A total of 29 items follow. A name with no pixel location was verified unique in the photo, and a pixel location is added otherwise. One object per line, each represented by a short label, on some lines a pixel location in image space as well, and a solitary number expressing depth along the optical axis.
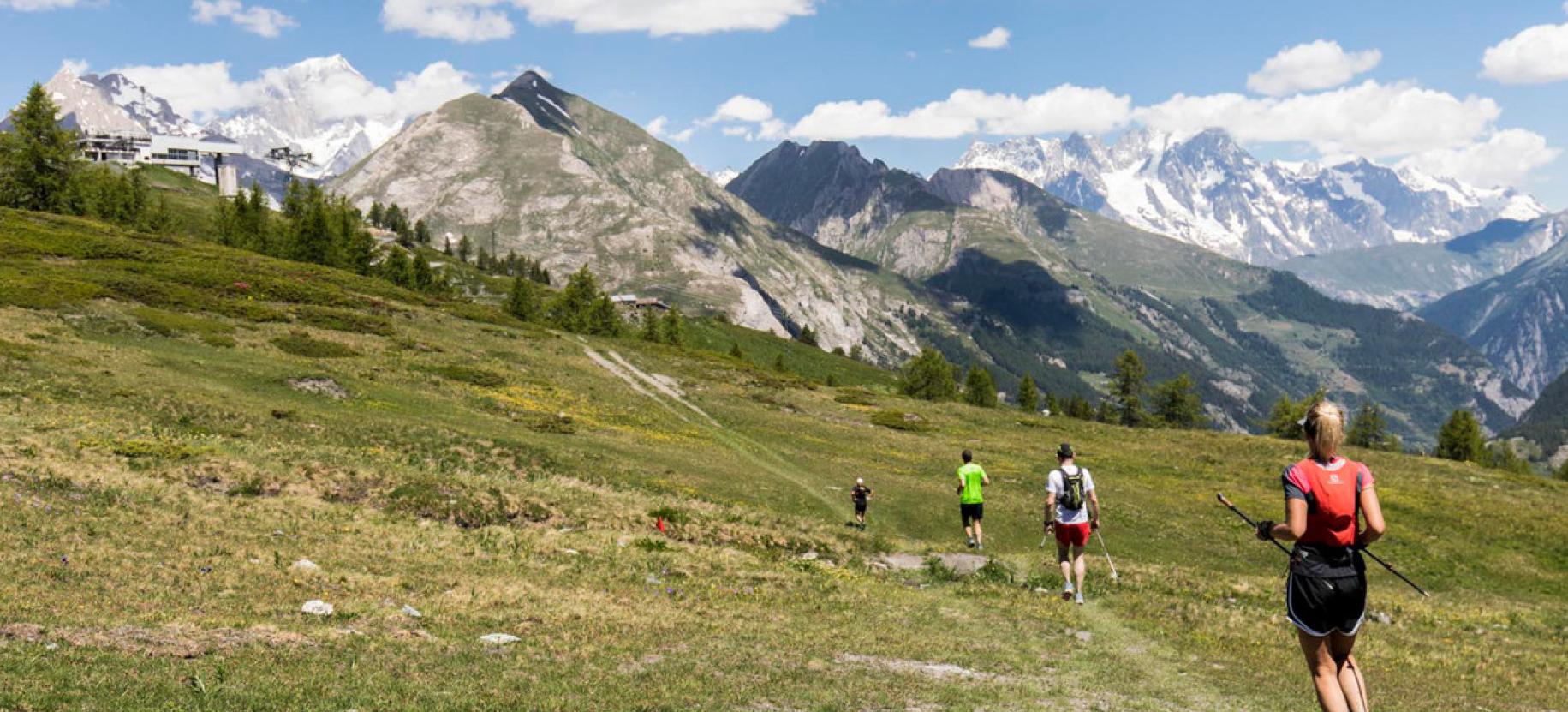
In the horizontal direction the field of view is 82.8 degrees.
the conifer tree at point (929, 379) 151.00
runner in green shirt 31.12
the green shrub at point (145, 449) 26.00
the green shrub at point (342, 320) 68.56
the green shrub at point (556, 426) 47.28
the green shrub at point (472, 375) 57.56
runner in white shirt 22.08
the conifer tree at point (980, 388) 152.51
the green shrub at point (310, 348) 56.25
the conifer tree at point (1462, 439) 122.50
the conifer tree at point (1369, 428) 144.50
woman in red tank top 10.45
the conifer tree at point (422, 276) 142.88
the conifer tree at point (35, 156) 107.06
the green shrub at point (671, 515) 29.36
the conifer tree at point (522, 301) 139.88
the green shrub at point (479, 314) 94.44
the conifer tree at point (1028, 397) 158.12
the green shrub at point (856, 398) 85.38
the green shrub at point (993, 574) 25.58
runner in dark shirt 35.13
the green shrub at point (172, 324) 54.19
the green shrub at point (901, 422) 75.25
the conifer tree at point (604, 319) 141.75
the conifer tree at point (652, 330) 152.62
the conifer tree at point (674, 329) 154.75
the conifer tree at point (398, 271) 140.38
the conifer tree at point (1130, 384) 138.50
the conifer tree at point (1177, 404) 139.50
